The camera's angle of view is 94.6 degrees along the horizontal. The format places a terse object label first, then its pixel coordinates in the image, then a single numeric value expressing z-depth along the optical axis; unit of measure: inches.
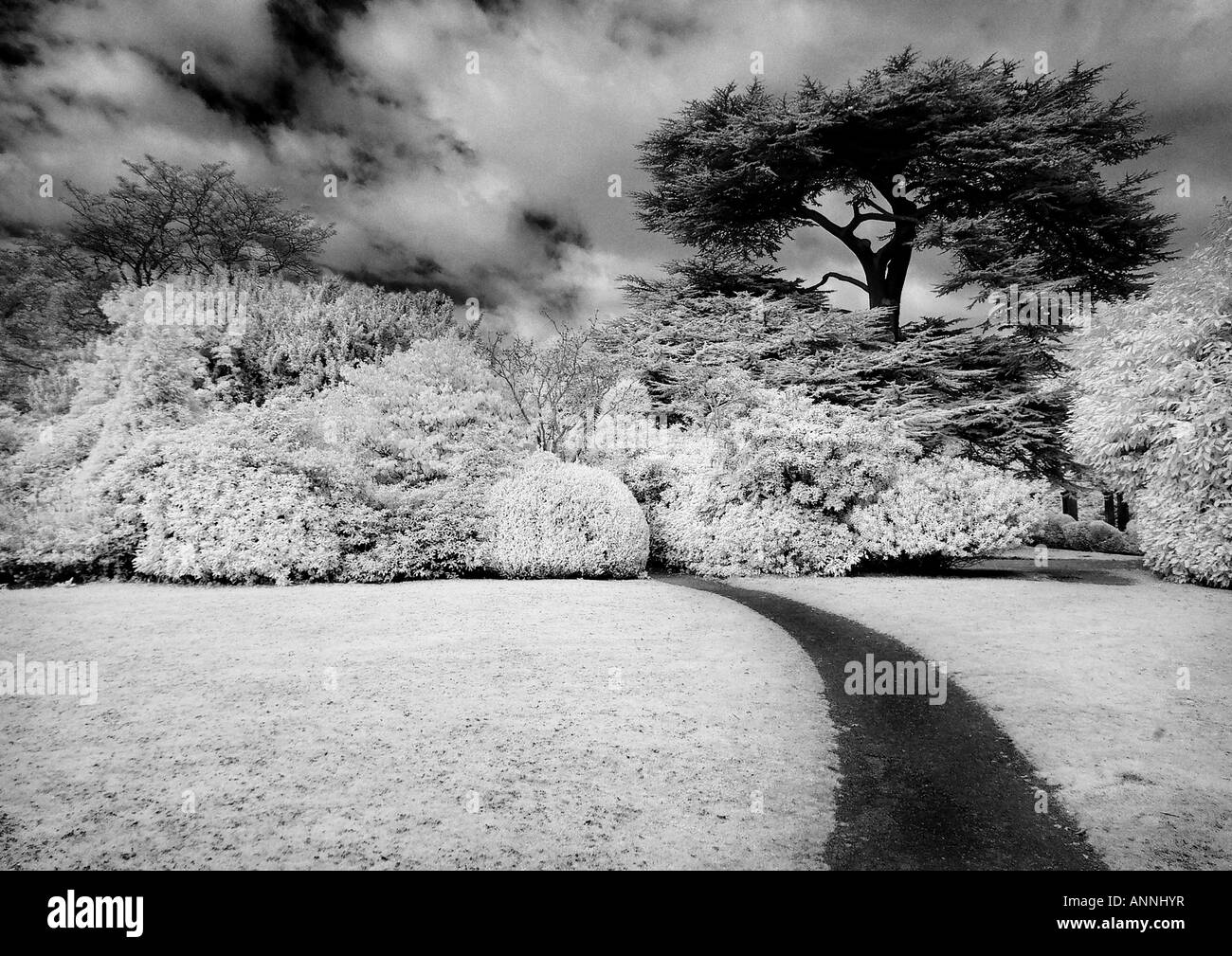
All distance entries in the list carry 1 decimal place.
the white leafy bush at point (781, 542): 448.1
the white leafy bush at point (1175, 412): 353.1
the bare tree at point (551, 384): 542.9
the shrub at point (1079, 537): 768.9
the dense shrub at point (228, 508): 345.7
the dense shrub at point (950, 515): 422.9
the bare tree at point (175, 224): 740.6
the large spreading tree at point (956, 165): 550.6
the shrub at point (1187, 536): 356.2
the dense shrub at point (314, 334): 510.9
